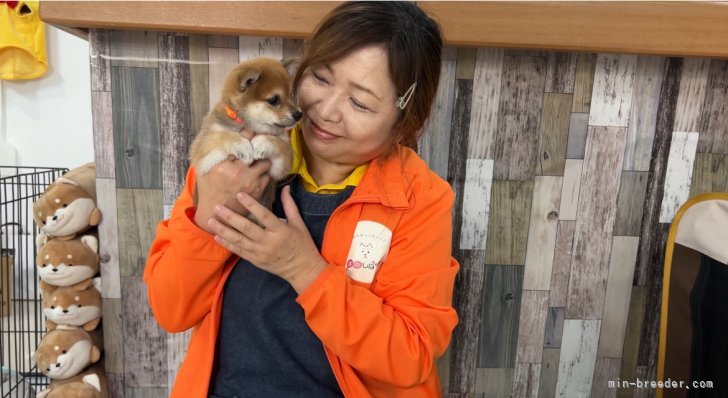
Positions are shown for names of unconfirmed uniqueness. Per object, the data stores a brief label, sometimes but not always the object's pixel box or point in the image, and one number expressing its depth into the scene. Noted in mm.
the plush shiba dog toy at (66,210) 1388
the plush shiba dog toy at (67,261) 1391
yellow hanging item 2434
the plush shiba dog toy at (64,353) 1388
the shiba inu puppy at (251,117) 876
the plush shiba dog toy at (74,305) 1418
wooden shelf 1209
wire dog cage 1675
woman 901
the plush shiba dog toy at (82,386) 1390
